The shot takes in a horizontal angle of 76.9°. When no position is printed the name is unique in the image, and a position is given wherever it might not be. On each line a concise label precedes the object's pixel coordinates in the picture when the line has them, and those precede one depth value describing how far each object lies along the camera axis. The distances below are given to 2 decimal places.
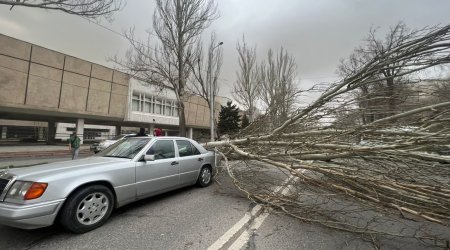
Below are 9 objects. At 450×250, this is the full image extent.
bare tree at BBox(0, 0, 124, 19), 12.18
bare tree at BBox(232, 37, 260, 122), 26.86
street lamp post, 20.42
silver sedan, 3.61
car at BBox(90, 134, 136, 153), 19.81
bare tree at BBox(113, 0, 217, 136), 19.17
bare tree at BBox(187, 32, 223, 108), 19.97
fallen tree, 3.98
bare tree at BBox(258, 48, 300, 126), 27.35
